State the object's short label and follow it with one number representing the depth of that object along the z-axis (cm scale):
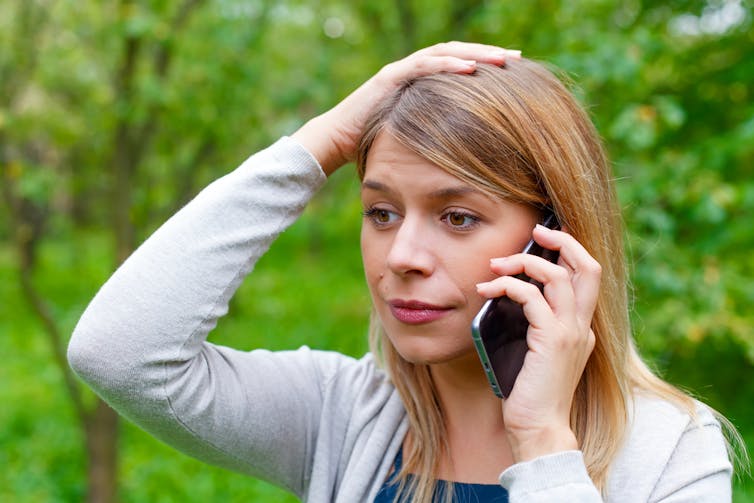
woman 149
